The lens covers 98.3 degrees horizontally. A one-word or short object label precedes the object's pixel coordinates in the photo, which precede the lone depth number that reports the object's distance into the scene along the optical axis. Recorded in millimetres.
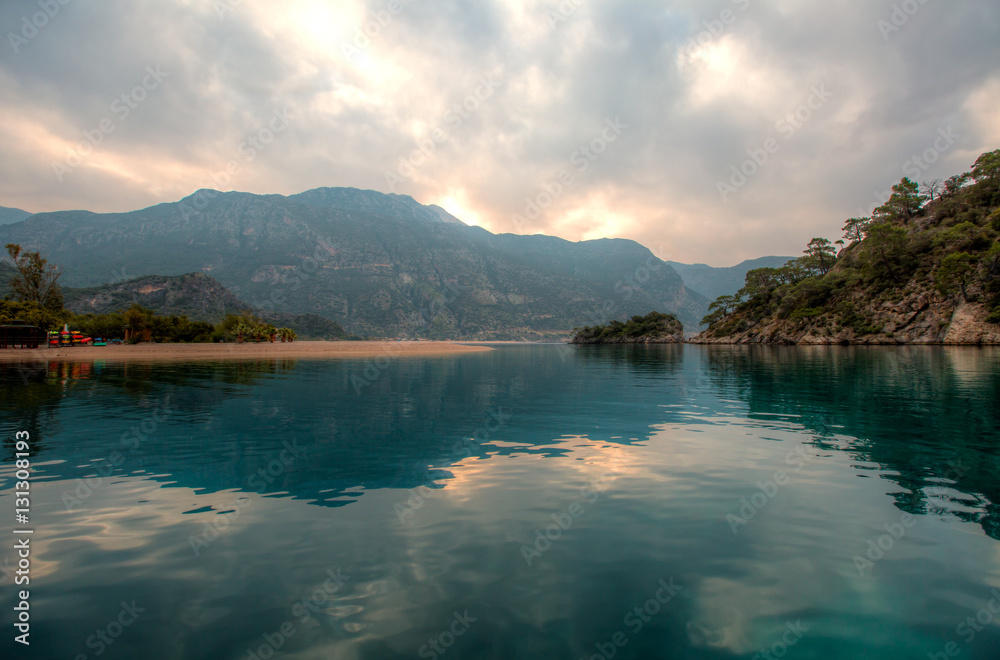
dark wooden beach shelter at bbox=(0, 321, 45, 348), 73000
